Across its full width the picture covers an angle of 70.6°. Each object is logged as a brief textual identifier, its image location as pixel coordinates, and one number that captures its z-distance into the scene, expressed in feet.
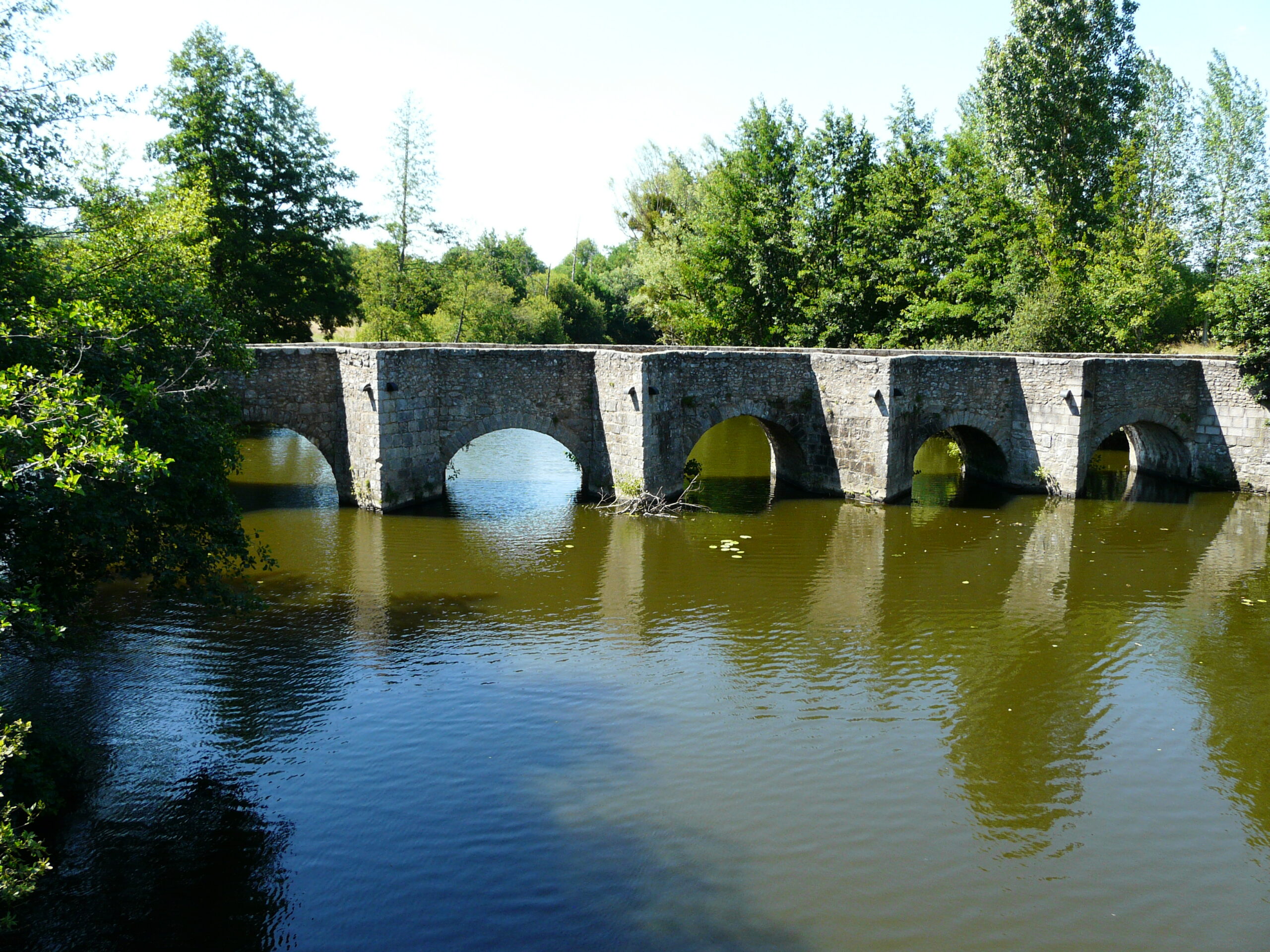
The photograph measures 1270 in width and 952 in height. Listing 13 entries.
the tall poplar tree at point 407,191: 109.29
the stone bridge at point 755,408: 59.72
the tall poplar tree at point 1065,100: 99.60
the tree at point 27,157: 30.04
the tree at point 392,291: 109.40
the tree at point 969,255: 93.09
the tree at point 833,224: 102.83
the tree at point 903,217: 98.32
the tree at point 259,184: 81.35
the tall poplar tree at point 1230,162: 115.14
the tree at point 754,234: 104.83
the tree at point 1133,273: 89.92
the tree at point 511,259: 155.02
